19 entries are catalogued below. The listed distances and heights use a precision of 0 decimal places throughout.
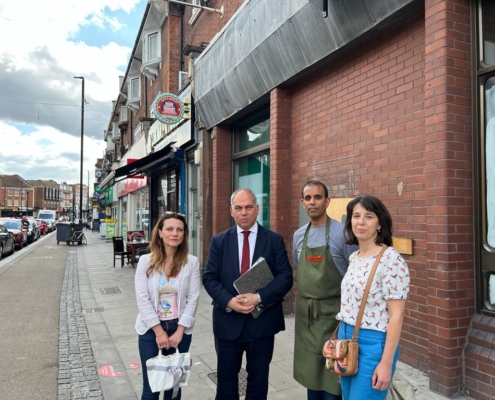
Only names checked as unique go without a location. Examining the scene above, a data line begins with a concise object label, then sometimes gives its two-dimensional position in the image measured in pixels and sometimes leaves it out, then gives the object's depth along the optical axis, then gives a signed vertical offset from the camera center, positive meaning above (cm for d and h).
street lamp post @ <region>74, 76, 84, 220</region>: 3557 +916
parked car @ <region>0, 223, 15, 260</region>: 1580 -105
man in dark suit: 279 -57
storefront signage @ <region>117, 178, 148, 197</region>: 1872 +170
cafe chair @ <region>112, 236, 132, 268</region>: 1306 -101
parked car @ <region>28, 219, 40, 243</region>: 2506 -101
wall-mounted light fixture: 899 +474
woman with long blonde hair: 280 -56
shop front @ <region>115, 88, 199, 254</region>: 1044 +169
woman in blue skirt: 203 -46
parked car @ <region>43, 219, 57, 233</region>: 4347 -86
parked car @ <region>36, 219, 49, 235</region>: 3732 -100
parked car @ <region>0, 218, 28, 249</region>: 2025 -69
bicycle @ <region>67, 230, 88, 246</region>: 2198 -119
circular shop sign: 1034 +285
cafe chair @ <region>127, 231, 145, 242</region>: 1365 -67
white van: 4573 +11
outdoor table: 1217 -94
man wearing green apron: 257 -52
